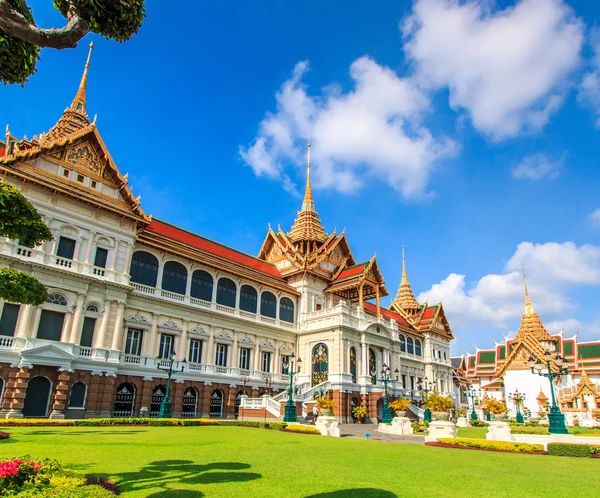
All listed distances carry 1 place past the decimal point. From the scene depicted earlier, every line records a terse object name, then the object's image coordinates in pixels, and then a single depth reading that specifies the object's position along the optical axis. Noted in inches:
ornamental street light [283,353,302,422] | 949.2
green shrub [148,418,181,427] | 820.6
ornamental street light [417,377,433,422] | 2070.0
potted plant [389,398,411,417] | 1314.0
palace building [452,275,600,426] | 2145.7
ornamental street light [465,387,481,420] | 1751.2
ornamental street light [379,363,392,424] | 1059.3
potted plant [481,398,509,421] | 1774.1
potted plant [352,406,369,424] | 1326.4
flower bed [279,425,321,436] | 833.5
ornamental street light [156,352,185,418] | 916.0
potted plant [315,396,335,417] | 1098.1
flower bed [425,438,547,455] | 636.1
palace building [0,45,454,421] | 891.4
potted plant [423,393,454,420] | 1171.3
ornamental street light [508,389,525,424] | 1706.3
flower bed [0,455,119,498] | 219.5
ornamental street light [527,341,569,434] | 745.0
